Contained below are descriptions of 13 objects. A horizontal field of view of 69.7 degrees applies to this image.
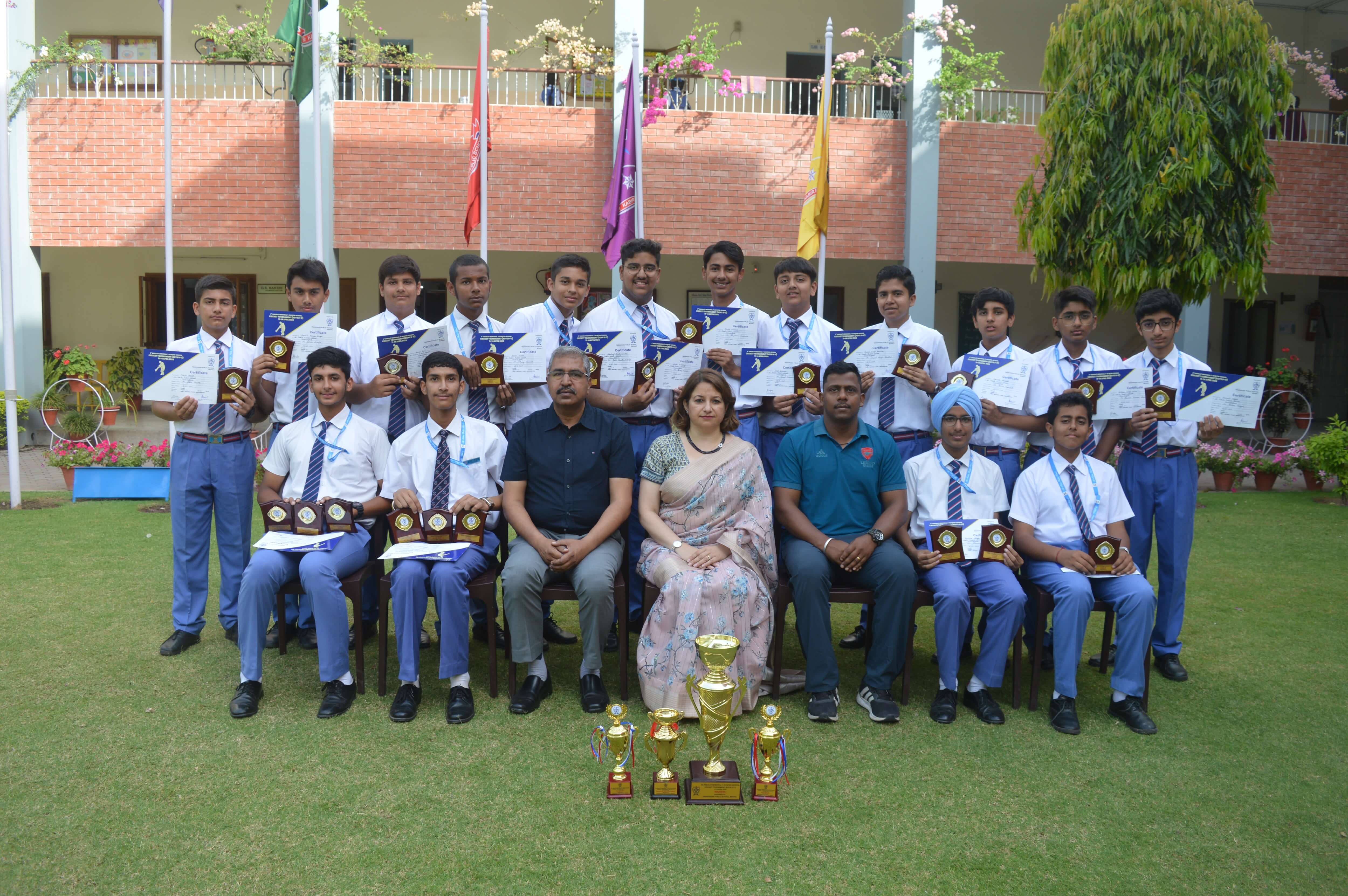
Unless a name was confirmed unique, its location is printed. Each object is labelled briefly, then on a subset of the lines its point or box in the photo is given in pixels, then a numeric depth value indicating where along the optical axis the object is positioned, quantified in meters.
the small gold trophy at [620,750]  3.41
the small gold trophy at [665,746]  3.40
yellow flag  10.05
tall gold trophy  3.34
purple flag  10.23
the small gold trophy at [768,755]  3.41
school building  12.45
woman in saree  4.30
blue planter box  9.48
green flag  9.90
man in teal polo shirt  4.38
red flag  9.56
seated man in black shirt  4.42
